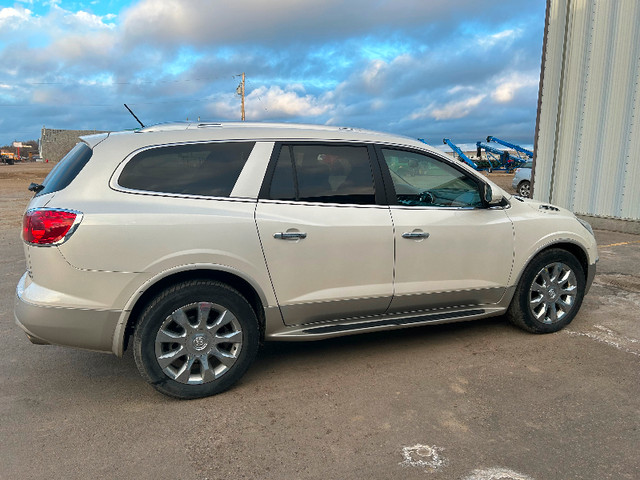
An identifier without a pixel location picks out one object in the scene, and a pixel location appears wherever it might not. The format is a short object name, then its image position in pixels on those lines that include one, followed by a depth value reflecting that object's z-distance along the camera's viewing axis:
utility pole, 40.38
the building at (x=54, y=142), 64.94
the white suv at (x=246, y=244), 3.03
